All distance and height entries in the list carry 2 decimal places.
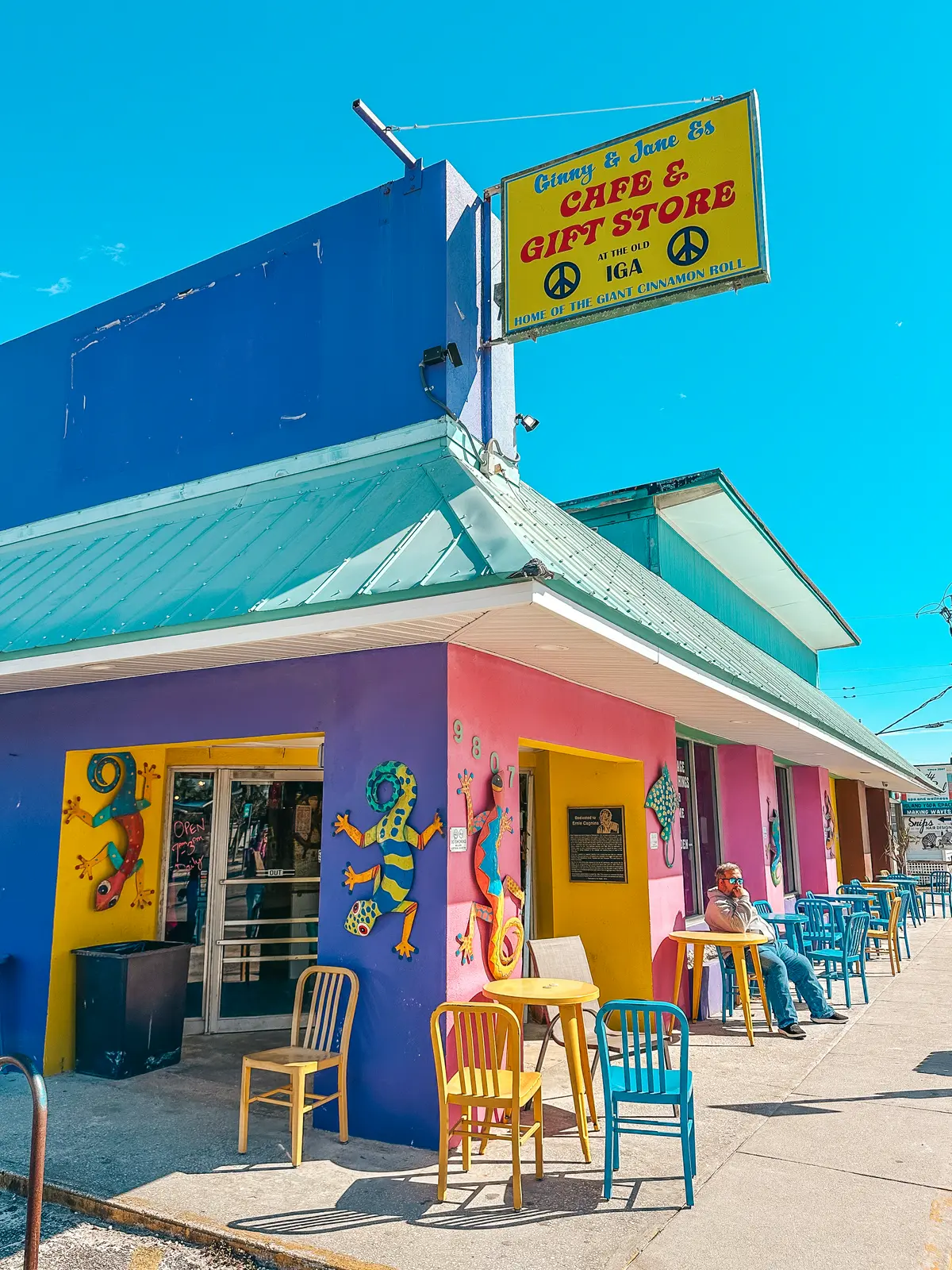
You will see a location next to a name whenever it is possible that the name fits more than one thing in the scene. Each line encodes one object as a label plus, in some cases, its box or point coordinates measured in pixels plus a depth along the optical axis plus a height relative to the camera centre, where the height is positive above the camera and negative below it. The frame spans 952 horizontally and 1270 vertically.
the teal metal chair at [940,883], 21.50 -1.13
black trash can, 6.98 -1.32
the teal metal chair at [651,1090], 4.56 -1.29
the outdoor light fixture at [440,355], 6.48 +3.45
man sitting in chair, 8.59 -1.21
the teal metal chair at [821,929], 10.65 -1.11
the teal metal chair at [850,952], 9.84 -1.25
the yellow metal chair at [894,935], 11.91 -1.30
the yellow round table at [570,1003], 5.36 -0.98
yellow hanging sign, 5.90 +4.19
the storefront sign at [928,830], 36.69 +0.26
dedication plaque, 8.93 -0.05
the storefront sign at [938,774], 44.75 +3.39
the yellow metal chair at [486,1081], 4.58 -1.29
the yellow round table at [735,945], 8.29 -0.99
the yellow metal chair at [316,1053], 5.06 -1.25
